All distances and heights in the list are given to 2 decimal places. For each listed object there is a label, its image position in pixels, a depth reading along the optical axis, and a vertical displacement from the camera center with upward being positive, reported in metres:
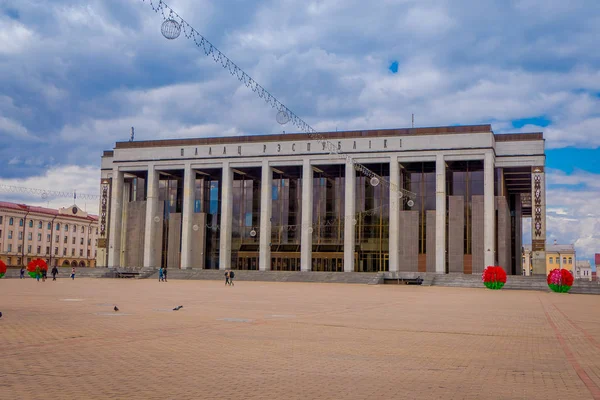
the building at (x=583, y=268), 175.94 -3.69
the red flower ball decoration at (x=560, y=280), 48.00 -1.93
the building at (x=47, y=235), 109.25 +2.44
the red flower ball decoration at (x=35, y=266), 54.38 -1.73
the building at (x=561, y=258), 161.00 -0.68
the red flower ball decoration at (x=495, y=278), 52.88 -2.02
